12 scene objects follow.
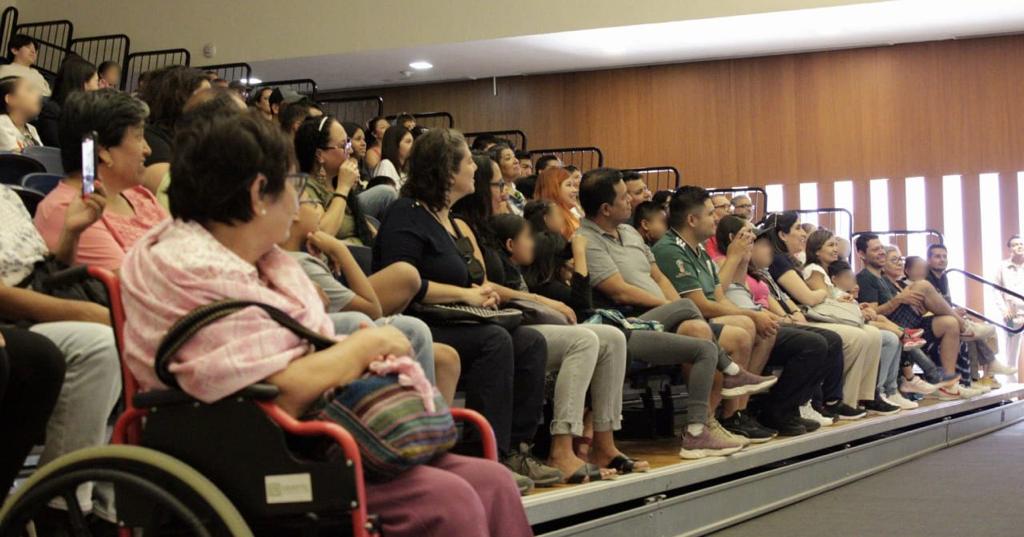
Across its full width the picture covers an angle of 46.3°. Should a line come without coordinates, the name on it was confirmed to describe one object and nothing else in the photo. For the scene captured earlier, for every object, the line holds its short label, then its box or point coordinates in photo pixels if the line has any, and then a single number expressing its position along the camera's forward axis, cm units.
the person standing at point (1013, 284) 1128
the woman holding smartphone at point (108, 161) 291
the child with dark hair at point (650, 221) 593
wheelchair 190
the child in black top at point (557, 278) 469
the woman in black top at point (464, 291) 355
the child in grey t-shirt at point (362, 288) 317
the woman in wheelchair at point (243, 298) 193
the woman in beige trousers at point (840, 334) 650
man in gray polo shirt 471
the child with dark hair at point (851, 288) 776
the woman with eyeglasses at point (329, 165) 414
